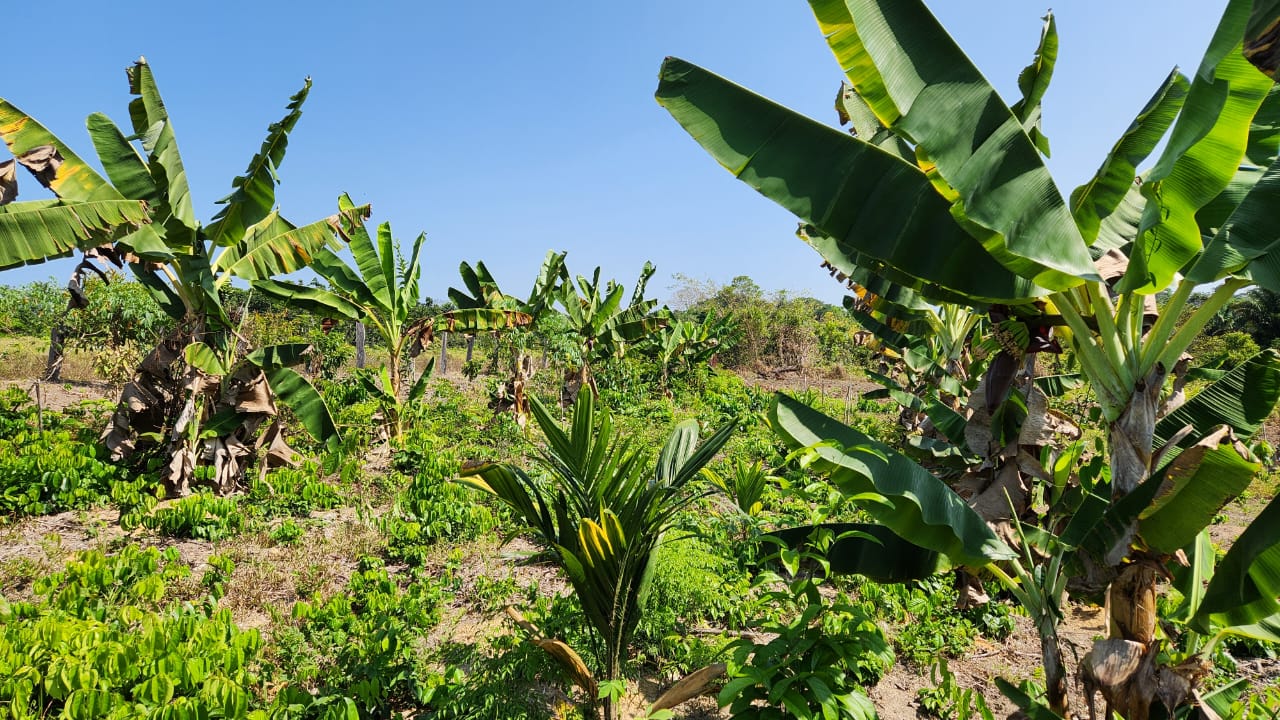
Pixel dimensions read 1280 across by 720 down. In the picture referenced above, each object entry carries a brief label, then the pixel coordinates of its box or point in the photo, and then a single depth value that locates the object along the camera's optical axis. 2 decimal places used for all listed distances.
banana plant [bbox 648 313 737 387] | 16.08
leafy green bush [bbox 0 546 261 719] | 2.77
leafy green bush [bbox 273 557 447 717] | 3.39
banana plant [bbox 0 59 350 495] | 5.11
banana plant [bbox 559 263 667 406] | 13.35
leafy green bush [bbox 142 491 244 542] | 5.74
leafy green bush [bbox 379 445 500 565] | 5.86
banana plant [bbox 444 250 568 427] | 11.84
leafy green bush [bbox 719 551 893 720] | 2.52
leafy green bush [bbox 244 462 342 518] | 6.52
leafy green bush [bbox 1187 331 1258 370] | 15.71
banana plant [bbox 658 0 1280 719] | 2.33
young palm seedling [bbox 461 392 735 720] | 2.99
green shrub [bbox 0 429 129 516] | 5.84
